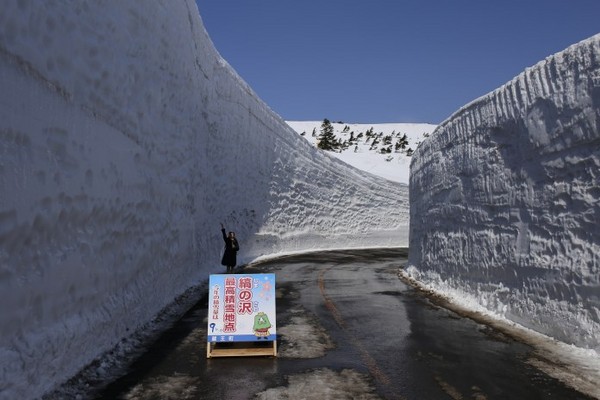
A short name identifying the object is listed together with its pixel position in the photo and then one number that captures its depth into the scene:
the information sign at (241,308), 7.54
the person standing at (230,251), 15.47
